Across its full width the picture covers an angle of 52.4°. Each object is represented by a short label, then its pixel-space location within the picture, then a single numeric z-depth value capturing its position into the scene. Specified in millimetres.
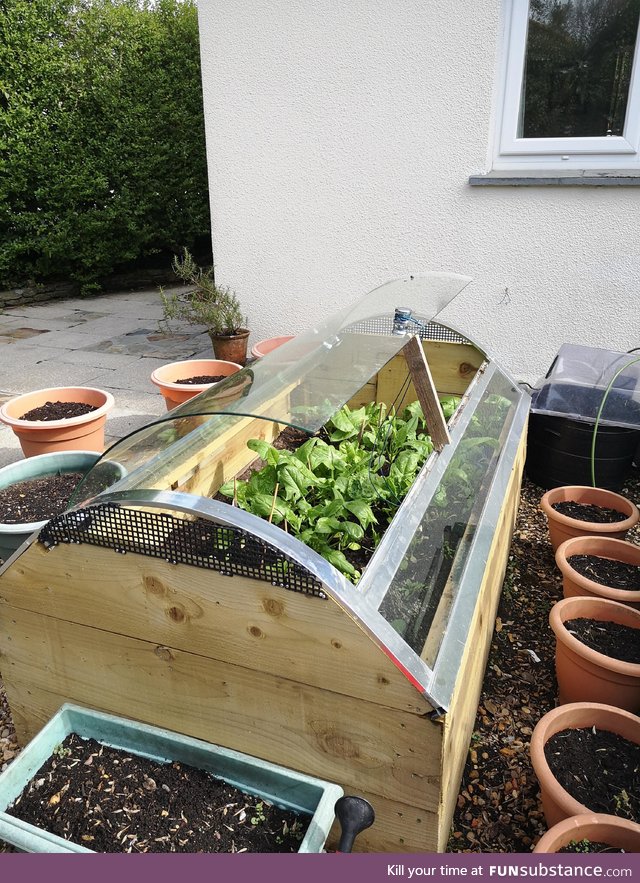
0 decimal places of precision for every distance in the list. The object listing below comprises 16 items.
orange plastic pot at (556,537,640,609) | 2234
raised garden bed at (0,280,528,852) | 1312
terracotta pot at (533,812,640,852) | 1383
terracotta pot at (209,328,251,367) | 4855
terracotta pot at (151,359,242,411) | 3518
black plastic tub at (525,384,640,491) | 3264
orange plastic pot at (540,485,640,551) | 2689
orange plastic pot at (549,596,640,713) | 1887
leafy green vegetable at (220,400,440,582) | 1931
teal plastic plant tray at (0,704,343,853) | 1331
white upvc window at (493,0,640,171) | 3719
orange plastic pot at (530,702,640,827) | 1568
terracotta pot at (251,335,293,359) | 4414
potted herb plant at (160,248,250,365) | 4867
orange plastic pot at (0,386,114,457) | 3139
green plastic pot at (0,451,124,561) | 2891
